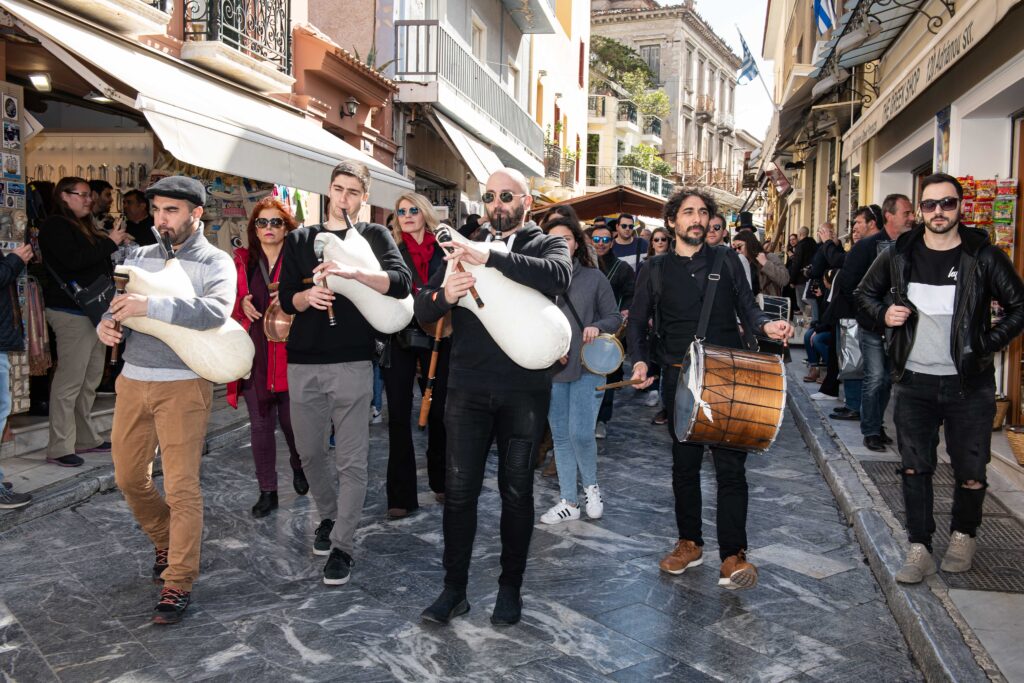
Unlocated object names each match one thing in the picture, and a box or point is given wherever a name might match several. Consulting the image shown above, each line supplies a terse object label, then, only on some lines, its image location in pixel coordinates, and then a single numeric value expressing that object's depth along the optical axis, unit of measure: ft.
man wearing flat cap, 13.52
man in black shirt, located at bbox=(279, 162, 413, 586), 15.21
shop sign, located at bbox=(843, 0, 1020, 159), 21.47
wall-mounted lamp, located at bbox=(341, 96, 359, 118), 44.52
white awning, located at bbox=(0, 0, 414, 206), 21.39
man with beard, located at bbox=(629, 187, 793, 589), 15.28
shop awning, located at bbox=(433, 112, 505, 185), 52.29
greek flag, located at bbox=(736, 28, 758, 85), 80.64
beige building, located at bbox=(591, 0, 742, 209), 176.65
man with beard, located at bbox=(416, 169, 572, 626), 13.01
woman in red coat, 18.86
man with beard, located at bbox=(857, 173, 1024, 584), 14.58
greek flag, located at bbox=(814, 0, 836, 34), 52.95
